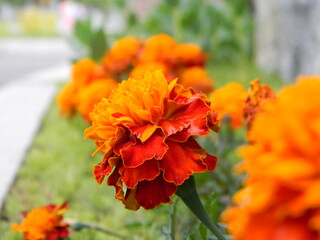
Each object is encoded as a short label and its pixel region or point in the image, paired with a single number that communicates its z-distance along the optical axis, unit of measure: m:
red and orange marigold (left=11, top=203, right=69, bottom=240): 1.25
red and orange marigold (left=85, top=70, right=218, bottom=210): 0.79
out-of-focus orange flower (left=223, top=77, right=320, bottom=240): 0.44
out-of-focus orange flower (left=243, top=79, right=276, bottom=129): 1.12
